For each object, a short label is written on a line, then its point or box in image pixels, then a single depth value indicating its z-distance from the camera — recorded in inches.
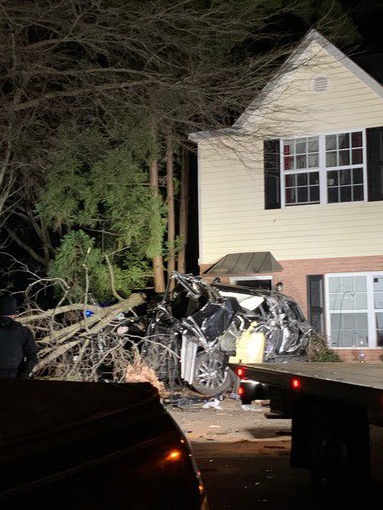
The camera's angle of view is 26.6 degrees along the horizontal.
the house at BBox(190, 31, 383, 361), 692.1
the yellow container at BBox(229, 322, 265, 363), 573.0
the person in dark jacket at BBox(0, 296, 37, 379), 327.3
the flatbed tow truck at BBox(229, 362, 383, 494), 259.1
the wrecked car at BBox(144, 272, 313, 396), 553.0
